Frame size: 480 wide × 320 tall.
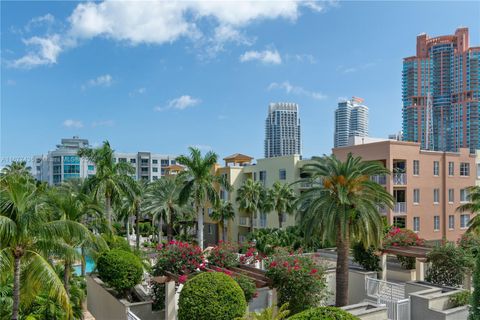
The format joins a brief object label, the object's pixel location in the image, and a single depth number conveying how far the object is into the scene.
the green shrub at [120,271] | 17.31
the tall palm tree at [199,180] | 28.92
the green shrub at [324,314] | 7.96
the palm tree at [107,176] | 27.88
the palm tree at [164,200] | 38.30
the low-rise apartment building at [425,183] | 33.38
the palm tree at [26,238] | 10.96
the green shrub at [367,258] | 20.34
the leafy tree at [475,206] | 22.56
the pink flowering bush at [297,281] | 13.91
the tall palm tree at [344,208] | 16.03
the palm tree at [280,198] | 38.25
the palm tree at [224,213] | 43.84
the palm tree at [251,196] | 40.53
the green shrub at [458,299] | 13.81
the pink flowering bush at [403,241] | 20.86
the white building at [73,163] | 100.50
